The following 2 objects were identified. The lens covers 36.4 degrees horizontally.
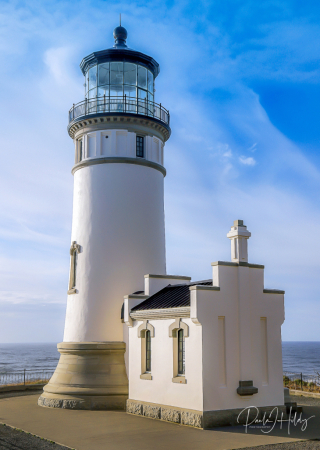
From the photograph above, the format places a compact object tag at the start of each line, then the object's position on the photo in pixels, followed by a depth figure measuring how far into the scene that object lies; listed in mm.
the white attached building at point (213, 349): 14953
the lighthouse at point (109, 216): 19297
